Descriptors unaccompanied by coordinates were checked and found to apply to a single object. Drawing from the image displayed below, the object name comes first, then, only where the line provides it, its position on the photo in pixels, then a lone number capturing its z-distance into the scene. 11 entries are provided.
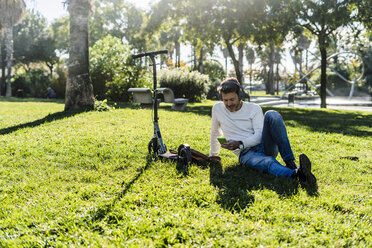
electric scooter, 4.57
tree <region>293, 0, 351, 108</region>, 15.61
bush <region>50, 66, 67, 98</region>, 21.31
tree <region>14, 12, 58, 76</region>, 41.06
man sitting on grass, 3.97
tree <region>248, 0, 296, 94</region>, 16.39
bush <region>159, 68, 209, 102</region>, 20.45
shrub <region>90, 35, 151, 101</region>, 16.48
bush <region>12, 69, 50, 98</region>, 22.98
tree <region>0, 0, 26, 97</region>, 24.86
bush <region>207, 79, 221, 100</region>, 26.56
